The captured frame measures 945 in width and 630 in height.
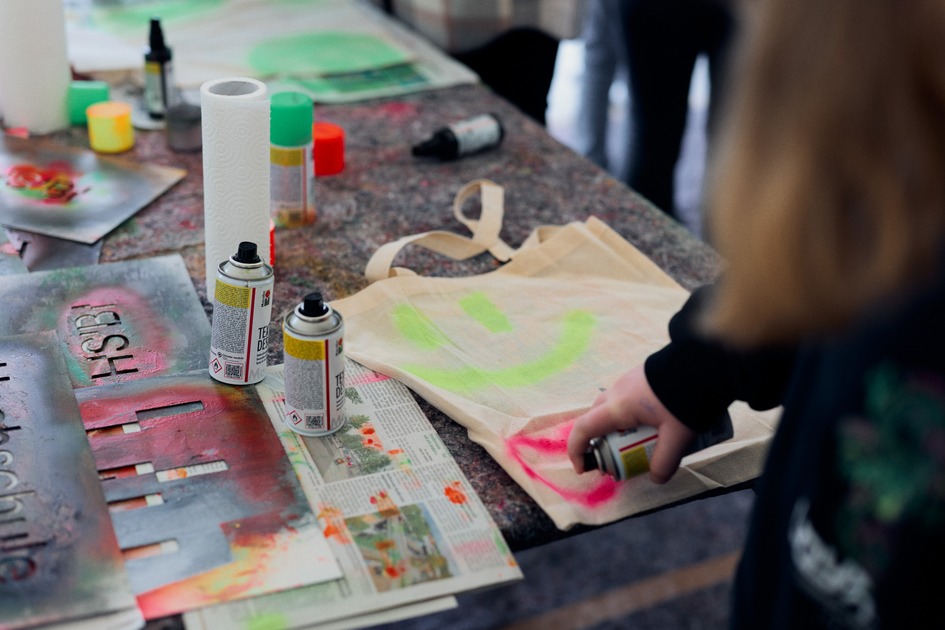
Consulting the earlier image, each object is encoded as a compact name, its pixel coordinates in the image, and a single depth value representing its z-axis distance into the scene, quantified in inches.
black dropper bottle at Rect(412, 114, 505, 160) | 53.1
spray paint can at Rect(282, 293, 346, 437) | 28.8
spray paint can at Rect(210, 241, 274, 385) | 30.7
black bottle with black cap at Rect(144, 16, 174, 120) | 53.2
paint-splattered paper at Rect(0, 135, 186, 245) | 43.4
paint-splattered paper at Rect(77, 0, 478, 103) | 61.3
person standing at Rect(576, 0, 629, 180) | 94.3
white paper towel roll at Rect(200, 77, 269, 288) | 34.9
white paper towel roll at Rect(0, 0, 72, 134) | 48.1
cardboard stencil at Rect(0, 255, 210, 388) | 33.7
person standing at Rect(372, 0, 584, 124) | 66.1
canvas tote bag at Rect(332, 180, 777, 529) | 30.2
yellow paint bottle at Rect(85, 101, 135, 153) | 50.2
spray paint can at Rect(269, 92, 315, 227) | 42.3
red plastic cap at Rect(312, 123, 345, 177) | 49.5
